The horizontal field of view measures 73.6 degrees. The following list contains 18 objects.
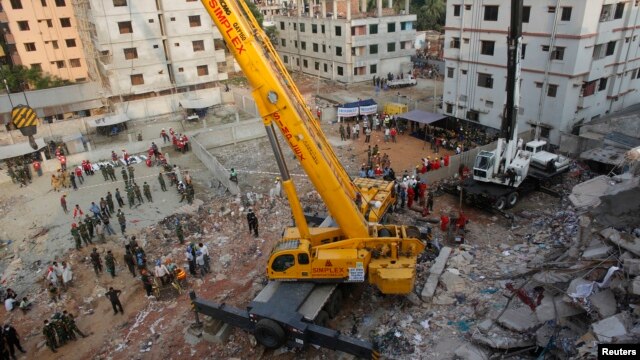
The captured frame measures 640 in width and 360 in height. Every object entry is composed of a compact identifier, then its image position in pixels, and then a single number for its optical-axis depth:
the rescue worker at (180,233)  16.39
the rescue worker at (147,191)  19.72
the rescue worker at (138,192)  19.75
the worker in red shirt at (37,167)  23.28
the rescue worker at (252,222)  16.39
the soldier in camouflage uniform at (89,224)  16.98
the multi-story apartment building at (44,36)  35.69
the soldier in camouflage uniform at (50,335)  11.88
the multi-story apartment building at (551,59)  21.59
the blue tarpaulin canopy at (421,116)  26.19
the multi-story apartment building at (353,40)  39.53
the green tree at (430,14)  54.19
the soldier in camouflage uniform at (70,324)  12.20
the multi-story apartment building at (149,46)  31.42
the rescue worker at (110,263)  14.87
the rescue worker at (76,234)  16.39
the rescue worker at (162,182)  20.73
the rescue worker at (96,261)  14.93
